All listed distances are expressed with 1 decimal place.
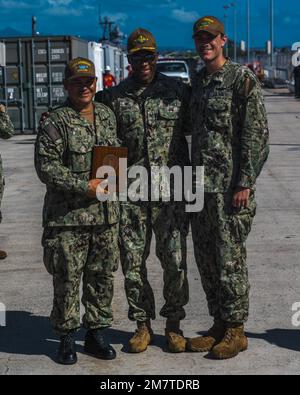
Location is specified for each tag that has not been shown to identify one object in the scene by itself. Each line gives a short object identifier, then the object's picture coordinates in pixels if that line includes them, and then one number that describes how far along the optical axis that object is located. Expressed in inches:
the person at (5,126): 301.6
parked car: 1448.1
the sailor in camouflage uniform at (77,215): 208.1
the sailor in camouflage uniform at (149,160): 216.8
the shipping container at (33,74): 918.4
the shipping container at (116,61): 1343.9
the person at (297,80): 1491.1
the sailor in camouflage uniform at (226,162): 210.5
